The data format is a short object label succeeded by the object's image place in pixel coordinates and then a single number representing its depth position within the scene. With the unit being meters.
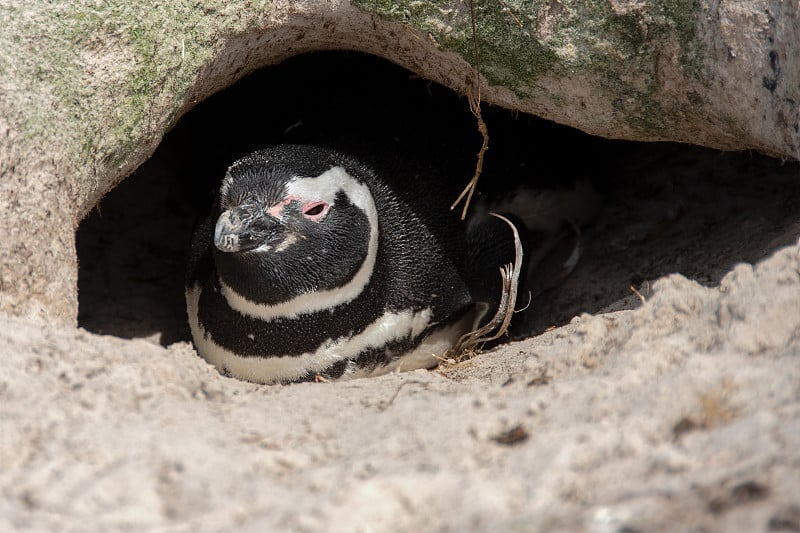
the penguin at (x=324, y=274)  4.70
